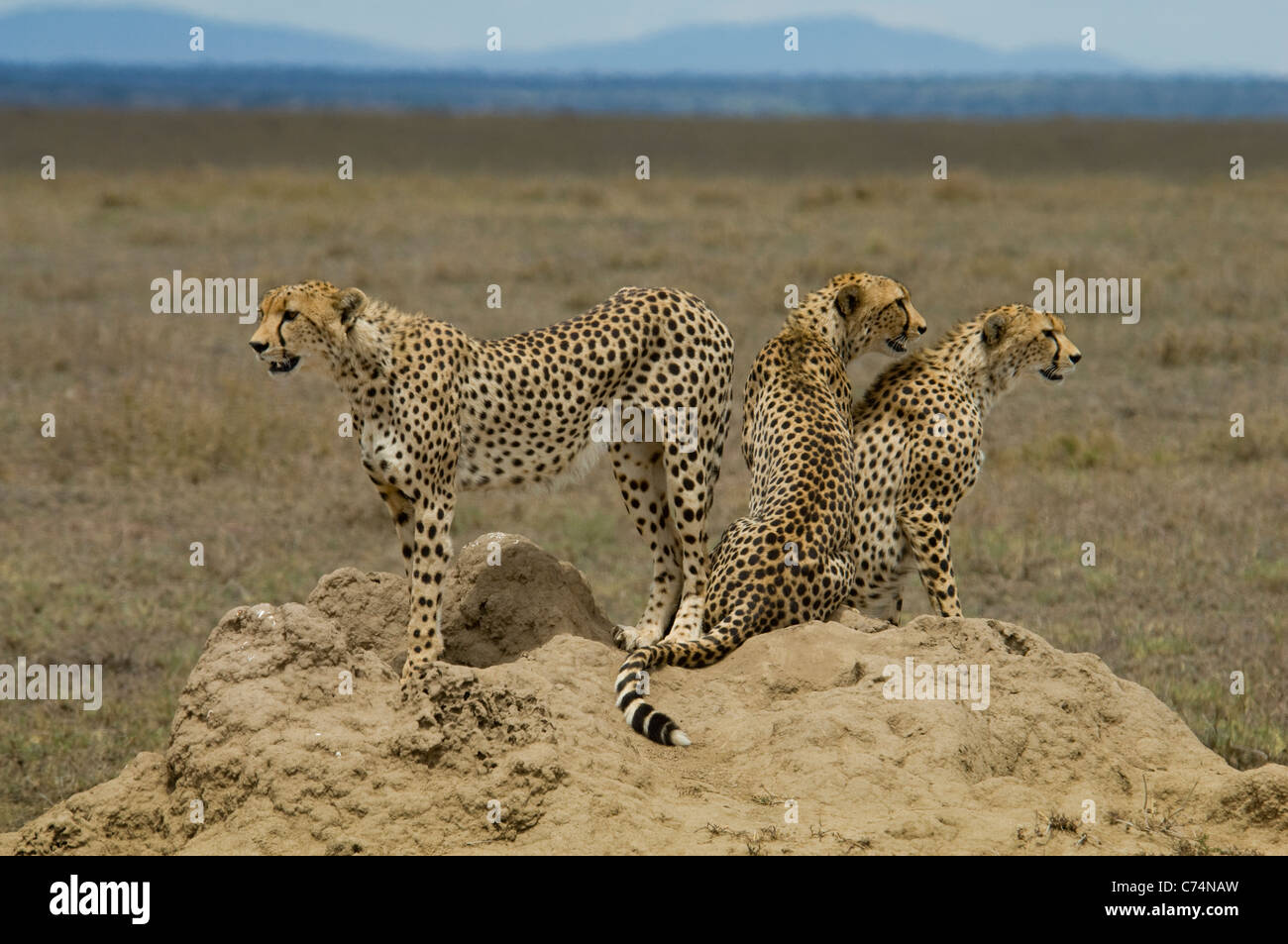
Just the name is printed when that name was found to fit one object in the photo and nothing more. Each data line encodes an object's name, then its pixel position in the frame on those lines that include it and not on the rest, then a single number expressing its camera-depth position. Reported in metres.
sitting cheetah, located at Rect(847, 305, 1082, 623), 10.98
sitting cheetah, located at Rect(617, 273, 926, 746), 10.08
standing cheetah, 9.99
